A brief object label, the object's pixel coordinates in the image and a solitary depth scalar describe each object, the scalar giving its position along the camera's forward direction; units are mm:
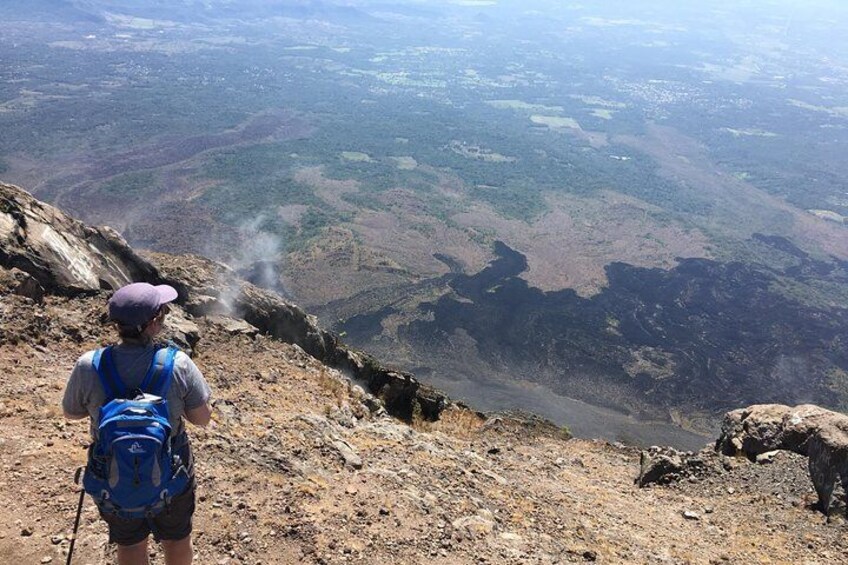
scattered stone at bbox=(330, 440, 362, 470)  8055
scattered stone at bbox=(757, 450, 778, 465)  11696
